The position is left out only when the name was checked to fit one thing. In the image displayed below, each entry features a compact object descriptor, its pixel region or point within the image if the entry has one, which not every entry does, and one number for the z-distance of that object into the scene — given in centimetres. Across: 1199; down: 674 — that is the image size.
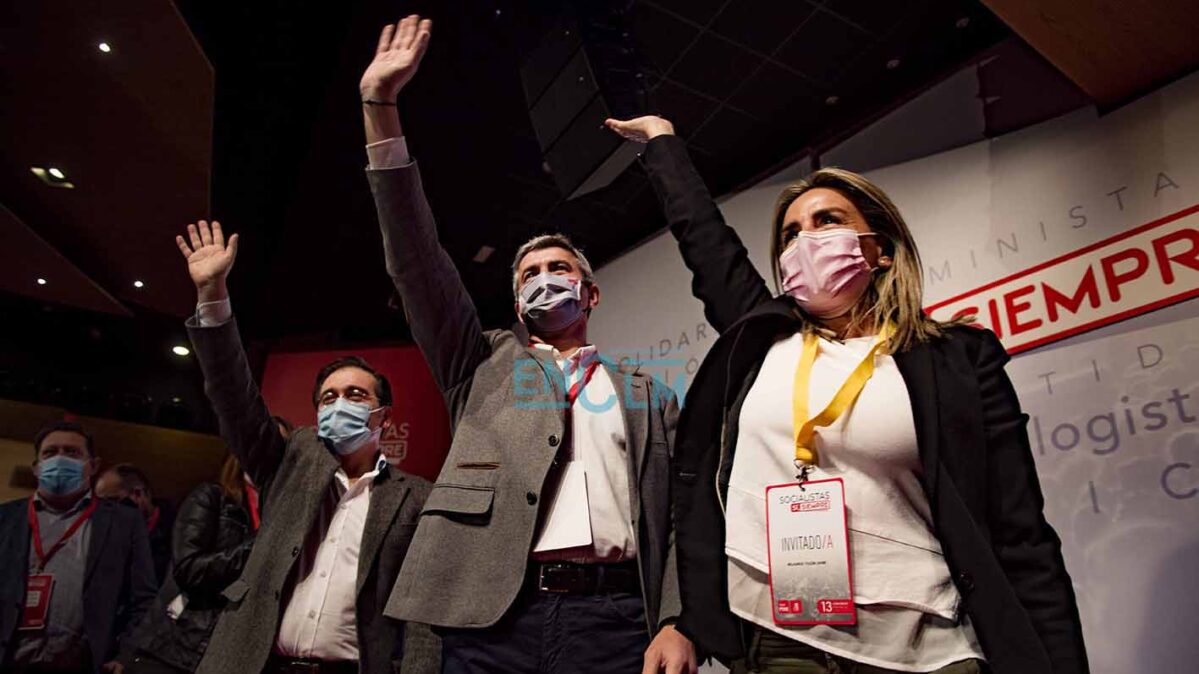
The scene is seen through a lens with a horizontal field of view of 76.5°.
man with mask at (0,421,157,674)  313
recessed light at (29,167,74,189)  547
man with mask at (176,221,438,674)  200
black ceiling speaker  359
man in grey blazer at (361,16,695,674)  149
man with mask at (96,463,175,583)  542
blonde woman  113
